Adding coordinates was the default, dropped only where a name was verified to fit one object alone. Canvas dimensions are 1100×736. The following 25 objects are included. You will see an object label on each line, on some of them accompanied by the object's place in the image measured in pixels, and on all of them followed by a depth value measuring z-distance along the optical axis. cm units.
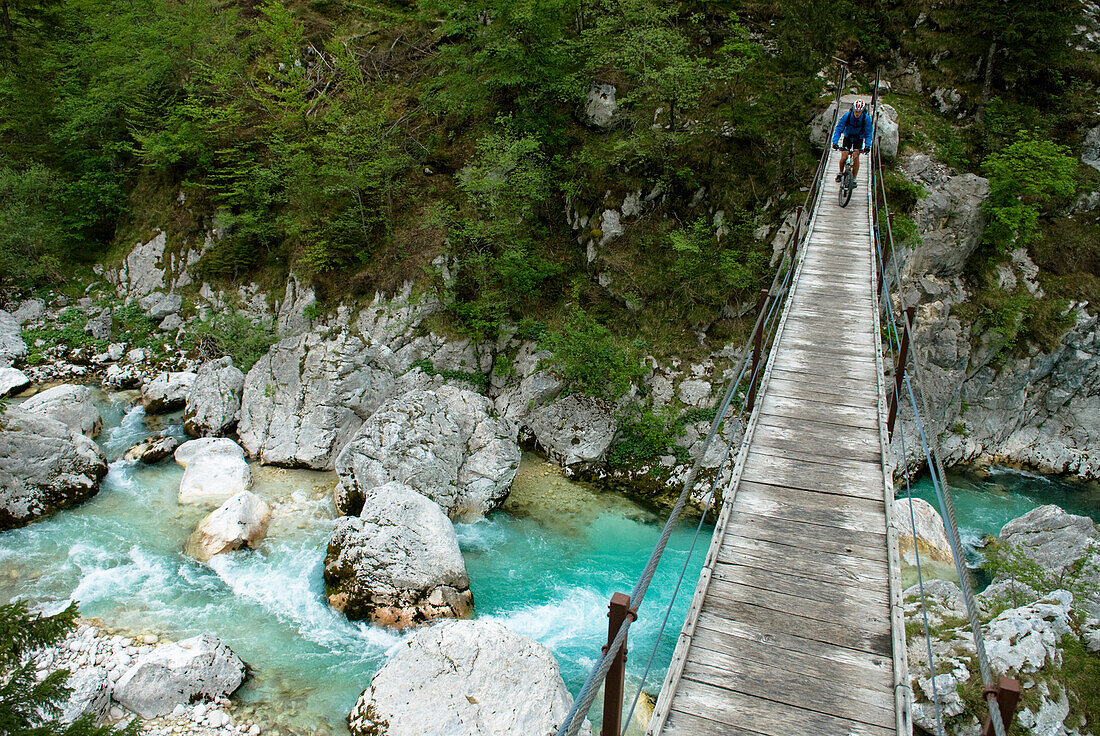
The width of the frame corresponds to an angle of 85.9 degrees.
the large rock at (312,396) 1491
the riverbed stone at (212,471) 1349
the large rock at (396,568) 1057
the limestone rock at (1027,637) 741
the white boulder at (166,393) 1697
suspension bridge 375
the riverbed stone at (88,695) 808
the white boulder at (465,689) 808
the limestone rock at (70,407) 1509
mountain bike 1209
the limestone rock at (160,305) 2016
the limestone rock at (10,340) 1870
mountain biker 1291
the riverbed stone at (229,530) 1188
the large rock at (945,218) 1459
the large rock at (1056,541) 1011
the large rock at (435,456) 1299
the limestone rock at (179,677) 855
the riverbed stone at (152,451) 1473
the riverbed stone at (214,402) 1582
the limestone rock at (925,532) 1150
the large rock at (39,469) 1241
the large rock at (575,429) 1483
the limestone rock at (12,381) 1712
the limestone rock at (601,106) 1789
